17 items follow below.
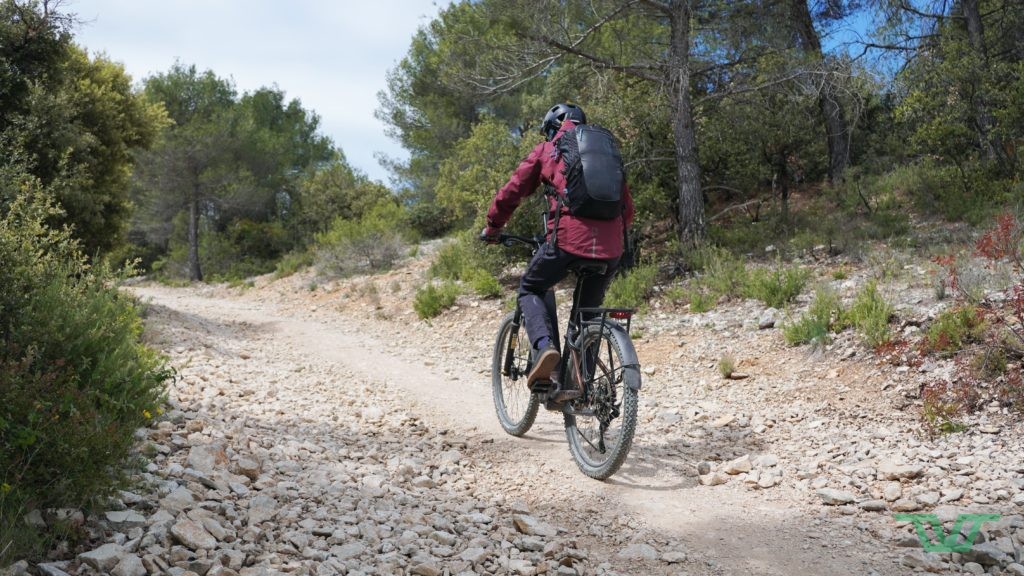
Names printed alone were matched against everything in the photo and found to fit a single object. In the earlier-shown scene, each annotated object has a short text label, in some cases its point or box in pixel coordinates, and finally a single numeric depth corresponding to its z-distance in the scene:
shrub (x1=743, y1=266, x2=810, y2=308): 7.97
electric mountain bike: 3.99
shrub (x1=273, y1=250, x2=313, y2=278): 22.02
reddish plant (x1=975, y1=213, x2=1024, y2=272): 5.23
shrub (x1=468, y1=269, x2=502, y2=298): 11.26
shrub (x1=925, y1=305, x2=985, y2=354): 5.36
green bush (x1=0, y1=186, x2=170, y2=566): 2.76
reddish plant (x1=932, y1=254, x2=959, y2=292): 5.40
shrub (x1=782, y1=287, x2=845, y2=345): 6.54
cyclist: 4.26
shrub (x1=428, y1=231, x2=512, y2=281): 12.42
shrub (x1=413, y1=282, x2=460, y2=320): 11.20
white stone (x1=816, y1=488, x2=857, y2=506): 3.81
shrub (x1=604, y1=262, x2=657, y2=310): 9.54
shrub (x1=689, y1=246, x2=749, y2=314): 8.75
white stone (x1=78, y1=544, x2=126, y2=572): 2.57
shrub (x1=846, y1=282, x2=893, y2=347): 5.96
